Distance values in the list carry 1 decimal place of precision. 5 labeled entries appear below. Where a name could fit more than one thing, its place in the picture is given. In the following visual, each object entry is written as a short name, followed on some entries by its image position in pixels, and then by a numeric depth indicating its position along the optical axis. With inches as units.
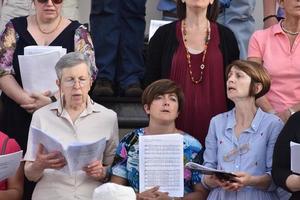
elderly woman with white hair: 378.3
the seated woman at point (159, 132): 378.3
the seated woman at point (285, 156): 346.6
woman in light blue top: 364.8
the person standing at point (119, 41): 489.4
